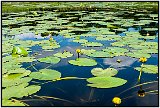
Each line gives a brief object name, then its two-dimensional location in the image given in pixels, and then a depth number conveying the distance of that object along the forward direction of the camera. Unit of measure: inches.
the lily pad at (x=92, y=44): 160.6
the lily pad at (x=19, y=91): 89.0
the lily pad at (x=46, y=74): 106.7
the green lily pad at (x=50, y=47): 156.8
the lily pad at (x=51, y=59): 128.5
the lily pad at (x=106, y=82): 96.9
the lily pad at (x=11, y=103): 82.4
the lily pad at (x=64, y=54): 138.3
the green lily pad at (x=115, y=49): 142.9
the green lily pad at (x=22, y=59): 131.6
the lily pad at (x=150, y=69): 112.5
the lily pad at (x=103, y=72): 108.3
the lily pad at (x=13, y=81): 99.0
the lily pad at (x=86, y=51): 142.2
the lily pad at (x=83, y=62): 123.5
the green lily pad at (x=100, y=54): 135.7
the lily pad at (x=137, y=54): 132.2
